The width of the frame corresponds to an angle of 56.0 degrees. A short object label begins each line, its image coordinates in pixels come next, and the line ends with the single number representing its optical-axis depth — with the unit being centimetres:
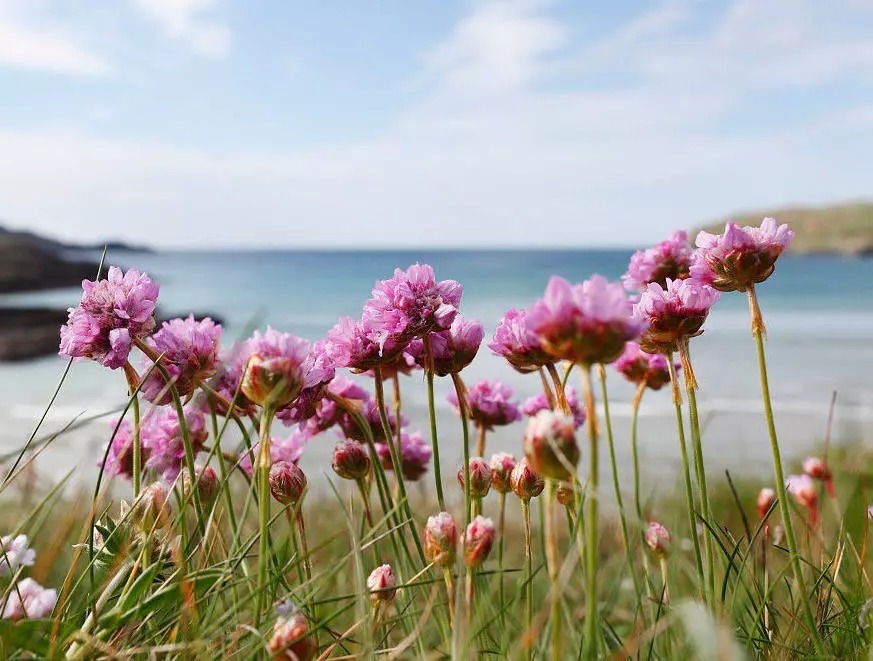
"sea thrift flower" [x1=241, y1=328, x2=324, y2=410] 15
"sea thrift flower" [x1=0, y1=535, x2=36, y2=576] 18
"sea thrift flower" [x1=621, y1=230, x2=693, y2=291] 24
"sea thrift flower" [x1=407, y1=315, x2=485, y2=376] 20
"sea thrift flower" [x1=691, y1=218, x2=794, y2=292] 19
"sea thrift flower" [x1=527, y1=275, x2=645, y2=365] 11
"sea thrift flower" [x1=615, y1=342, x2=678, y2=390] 25
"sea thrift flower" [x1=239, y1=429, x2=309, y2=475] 23
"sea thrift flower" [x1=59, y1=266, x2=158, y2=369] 18
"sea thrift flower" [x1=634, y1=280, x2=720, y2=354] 19
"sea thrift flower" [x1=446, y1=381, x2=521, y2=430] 25
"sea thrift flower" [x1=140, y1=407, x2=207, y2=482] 22
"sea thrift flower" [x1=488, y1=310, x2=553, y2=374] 18
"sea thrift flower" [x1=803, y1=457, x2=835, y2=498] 30
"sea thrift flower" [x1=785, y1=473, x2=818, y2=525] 30
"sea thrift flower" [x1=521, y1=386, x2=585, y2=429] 25
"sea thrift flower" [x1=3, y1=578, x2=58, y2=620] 18
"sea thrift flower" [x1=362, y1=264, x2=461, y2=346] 19
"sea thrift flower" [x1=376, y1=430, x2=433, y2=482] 27
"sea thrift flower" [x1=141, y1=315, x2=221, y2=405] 18
